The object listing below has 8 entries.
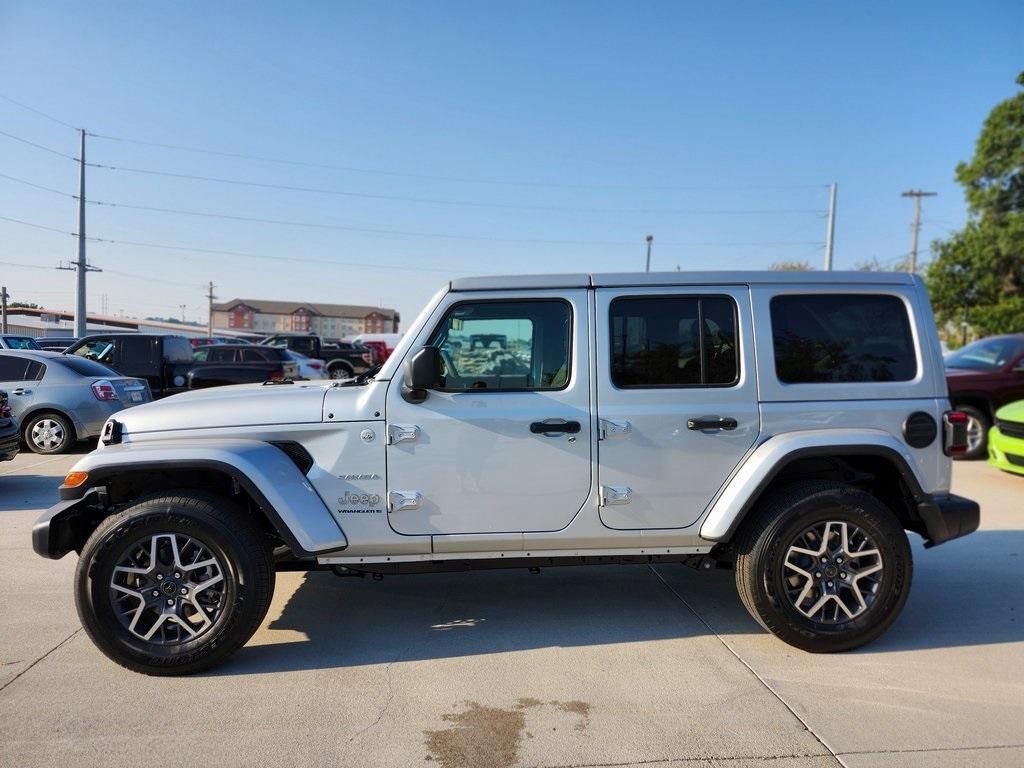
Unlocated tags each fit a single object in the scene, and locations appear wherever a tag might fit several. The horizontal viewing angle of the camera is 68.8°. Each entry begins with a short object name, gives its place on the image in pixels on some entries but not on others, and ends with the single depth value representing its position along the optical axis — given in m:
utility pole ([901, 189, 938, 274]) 44.91
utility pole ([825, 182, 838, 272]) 32.91
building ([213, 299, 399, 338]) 140.00
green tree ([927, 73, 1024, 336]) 31.08
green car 8.23
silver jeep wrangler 3.71
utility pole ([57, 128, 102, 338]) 34.69
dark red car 10.20
